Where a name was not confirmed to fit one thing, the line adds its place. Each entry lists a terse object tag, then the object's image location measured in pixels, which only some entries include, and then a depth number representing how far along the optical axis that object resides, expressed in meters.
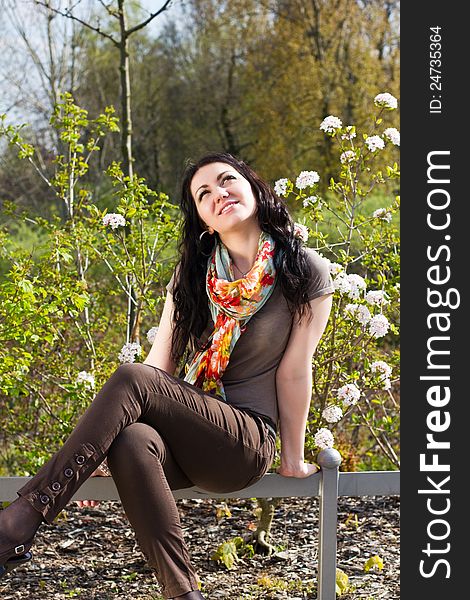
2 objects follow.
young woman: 2.28
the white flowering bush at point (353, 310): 3.22
